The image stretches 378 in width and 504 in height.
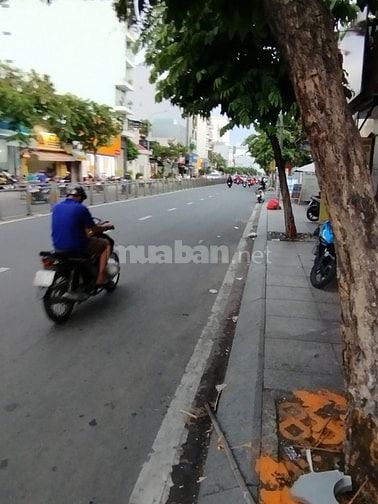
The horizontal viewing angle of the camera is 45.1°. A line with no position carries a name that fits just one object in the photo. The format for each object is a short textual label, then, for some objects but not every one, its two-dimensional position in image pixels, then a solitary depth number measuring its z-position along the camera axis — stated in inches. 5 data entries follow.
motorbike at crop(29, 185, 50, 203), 637.9
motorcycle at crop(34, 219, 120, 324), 200.5
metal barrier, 577.3
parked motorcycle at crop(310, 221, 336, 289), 255.3
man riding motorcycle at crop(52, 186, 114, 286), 209.6
